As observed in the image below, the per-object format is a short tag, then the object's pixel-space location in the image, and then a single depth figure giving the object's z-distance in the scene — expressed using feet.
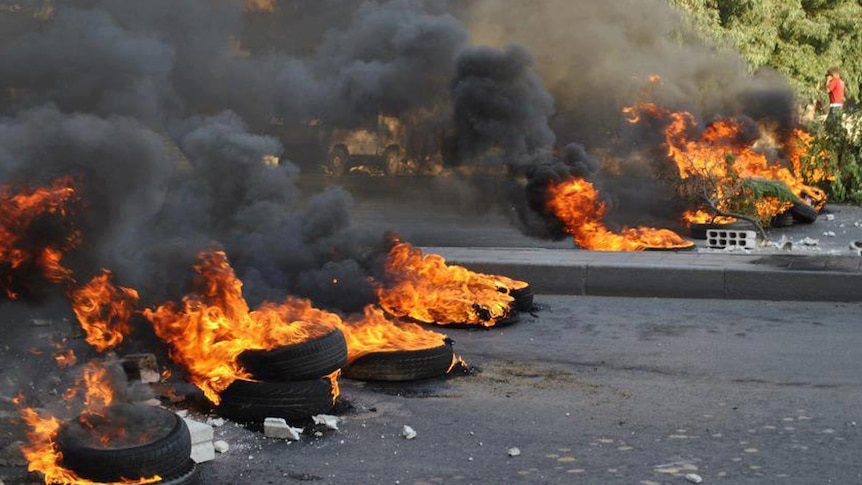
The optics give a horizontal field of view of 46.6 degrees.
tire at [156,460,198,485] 14.12
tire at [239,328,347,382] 17.93
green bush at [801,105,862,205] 54.29
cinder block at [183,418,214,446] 15.44
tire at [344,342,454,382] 20.42
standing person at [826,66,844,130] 67.21
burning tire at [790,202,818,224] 45.63
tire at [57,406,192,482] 13.92
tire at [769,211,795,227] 45.39
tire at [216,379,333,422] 17.35
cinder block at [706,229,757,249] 37.37
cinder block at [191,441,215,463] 15.39
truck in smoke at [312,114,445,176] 37.35
